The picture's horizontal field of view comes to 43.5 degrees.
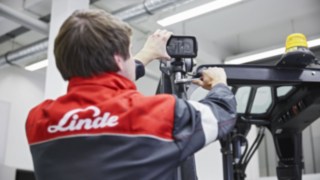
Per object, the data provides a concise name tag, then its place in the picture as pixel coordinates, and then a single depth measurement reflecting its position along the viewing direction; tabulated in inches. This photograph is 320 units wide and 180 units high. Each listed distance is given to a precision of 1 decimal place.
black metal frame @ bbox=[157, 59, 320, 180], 57.6
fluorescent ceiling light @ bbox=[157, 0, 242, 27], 181.5
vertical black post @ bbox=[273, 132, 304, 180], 84.5
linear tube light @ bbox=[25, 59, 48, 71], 269.3
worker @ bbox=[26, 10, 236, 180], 37.3
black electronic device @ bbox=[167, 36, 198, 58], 52.1
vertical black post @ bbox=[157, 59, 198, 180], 49.8
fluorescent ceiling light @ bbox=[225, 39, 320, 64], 233.9
